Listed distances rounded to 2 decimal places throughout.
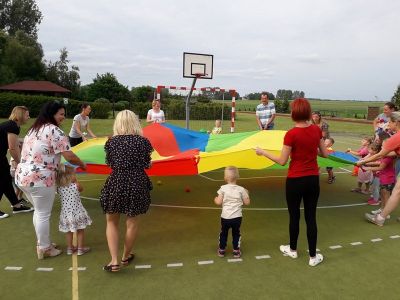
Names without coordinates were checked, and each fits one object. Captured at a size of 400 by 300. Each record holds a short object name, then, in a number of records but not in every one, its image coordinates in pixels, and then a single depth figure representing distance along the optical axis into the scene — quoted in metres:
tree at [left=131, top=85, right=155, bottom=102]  46.91
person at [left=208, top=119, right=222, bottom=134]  8.80
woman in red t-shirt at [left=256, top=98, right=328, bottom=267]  3.22
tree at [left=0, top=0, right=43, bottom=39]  41.47
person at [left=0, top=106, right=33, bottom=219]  4.32
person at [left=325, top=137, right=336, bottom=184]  6.58
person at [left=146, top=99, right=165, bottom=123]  7.29
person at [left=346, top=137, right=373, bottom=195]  5.99
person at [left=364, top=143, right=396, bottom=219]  4.82
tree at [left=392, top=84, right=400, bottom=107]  26.14
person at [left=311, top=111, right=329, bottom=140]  6.19
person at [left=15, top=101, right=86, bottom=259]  3.29
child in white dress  3.56
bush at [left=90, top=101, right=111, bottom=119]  28.39
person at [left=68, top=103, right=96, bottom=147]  6.58
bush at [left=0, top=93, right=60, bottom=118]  24.25
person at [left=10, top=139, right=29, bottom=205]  4.98
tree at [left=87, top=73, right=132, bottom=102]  47.59
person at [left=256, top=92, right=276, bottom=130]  7.35
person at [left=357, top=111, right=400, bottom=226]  4.37
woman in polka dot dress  3.05
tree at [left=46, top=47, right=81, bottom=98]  43.78
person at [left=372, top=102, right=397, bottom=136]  5.61
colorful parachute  4.29
